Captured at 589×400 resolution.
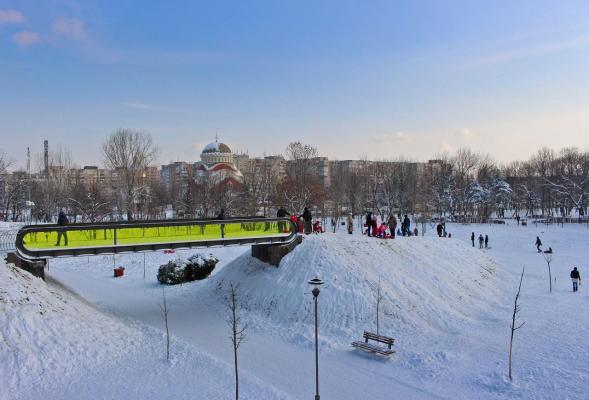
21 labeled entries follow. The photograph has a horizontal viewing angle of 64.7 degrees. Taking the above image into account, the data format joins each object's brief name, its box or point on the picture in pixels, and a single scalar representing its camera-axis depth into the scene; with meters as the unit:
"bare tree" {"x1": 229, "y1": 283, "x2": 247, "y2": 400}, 11.40
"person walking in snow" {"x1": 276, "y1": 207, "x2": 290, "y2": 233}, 22.58
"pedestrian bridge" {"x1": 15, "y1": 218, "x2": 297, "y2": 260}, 18.22
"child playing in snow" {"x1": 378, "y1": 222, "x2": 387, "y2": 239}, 25.14
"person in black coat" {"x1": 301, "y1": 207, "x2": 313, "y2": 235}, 24.27
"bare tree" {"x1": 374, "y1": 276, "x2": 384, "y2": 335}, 17.04
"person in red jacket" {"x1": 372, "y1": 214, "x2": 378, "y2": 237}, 25.49
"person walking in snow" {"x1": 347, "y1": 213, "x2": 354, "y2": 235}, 29.09
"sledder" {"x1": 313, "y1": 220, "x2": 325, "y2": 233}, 28.04
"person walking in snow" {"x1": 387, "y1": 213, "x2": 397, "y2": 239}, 25.70
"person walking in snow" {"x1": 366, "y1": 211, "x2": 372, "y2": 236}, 26.17
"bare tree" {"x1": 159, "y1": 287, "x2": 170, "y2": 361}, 14.59
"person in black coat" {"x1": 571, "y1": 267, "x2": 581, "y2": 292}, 23.72
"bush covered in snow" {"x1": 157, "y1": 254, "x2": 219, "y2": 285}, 26.31
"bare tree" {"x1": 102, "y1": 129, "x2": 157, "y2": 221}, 51.25
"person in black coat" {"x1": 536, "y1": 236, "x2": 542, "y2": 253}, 37.69
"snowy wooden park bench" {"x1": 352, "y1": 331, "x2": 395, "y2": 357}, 14.28
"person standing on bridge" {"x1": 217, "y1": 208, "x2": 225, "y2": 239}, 21.02
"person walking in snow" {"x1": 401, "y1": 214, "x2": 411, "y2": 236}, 29.50
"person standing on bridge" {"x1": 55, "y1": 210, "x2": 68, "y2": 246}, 18.51
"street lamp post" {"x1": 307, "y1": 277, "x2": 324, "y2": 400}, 11.82
